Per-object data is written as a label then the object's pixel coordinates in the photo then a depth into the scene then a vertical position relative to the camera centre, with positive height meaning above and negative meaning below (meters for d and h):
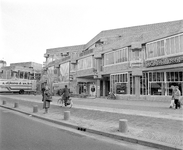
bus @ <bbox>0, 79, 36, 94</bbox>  38.53 -0.53
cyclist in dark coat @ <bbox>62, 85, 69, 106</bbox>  13.98 -0.86
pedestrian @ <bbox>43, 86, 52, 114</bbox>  11.46 -0.94
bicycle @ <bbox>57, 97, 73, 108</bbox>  13.77 -1.51
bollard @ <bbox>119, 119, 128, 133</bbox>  6.62 -1.60
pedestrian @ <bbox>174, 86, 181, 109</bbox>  12.03 -0.89
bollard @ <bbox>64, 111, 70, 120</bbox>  9.10 -1.63
